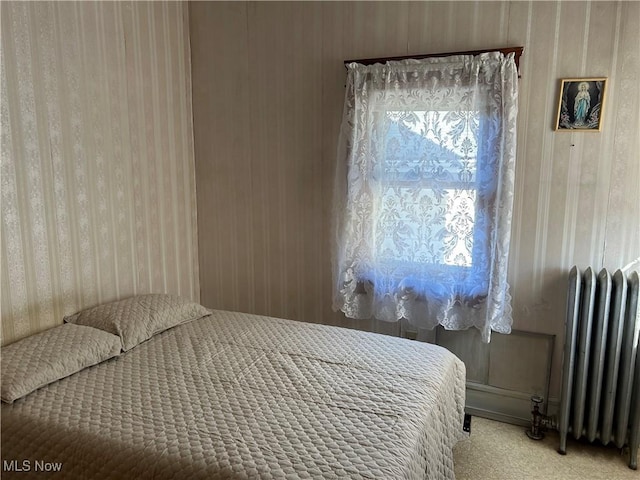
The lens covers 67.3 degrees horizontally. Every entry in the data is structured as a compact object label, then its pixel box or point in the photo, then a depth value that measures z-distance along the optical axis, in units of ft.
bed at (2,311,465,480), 4.88
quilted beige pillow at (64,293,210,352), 7.63
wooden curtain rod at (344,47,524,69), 8.10
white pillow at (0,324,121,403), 5.98
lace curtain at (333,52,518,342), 8.25
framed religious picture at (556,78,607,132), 7.80
